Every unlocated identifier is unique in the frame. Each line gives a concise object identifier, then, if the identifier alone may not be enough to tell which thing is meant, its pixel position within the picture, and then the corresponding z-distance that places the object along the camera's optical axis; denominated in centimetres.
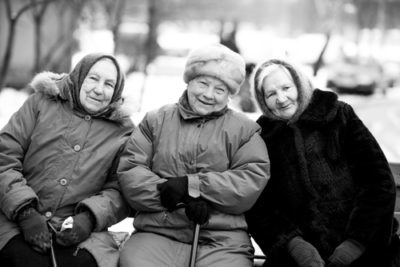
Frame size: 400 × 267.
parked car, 2564
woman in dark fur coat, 331
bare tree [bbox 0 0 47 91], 774
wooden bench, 366
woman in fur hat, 328
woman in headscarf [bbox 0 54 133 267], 319
